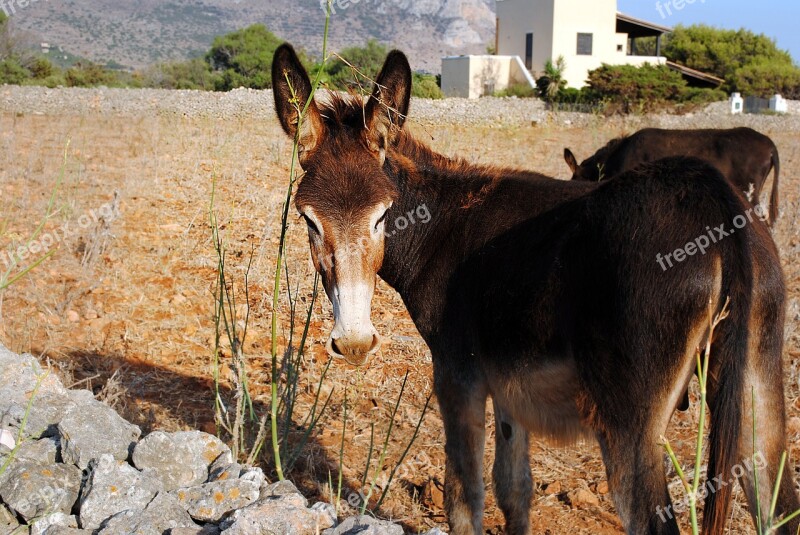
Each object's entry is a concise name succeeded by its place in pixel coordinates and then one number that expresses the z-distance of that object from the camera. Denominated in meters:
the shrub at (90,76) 36.28
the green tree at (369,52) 37.15
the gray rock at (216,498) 2.88
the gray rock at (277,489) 2.96
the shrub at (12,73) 34.10
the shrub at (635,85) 32.88
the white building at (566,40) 42.72
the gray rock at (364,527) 2.59
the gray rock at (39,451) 3.14
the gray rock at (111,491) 2.82
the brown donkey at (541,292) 2.55
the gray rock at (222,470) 3.13
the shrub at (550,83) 35.12
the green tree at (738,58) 45.69
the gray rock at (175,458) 3.17
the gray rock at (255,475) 2.99
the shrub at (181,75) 41.72
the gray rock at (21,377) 3.68
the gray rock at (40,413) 3.33
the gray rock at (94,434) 3.10
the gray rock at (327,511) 2.77
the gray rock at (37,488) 2.84
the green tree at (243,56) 39.72
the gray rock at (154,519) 2.67
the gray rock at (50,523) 2.78
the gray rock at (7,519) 2.85
